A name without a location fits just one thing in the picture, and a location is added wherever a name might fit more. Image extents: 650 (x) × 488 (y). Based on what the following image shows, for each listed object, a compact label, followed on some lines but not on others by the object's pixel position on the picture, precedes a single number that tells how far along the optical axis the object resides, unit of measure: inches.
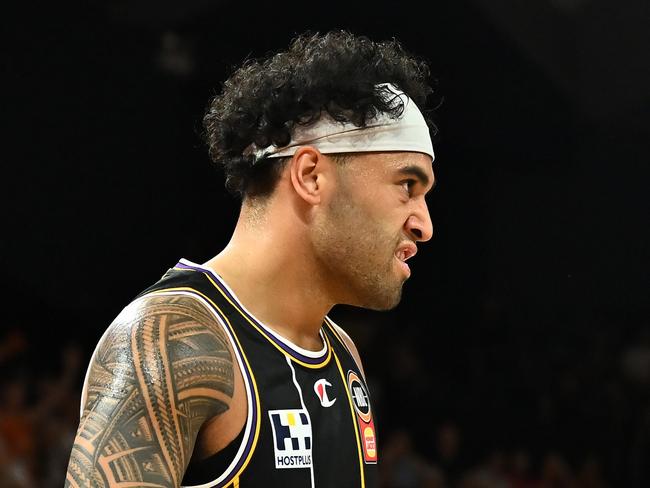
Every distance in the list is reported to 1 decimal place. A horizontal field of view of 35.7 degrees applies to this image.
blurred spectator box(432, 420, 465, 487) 277.6
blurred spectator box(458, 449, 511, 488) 275.3
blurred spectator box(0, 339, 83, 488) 196.7
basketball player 69.9
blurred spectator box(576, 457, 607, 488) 285.6
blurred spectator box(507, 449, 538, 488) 275.7
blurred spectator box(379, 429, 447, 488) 256.1
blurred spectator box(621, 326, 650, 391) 301.1
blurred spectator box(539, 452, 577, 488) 279.6
